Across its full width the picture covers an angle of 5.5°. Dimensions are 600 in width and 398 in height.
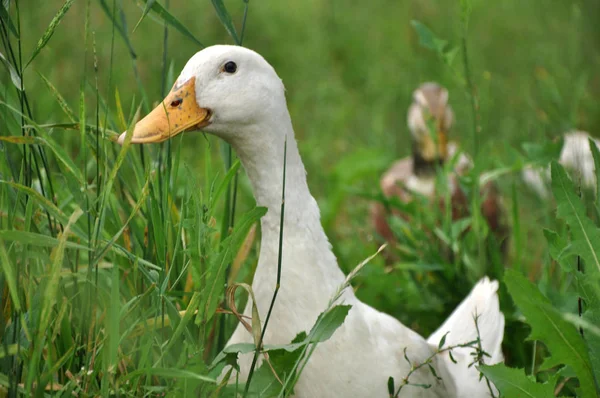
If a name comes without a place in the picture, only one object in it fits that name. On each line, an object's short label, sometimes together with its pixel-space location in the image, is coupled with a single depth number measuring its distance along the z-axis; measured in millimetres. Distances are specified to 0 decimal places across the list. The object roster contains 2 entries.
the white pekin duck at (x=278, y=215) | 4353
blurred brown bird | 5441
